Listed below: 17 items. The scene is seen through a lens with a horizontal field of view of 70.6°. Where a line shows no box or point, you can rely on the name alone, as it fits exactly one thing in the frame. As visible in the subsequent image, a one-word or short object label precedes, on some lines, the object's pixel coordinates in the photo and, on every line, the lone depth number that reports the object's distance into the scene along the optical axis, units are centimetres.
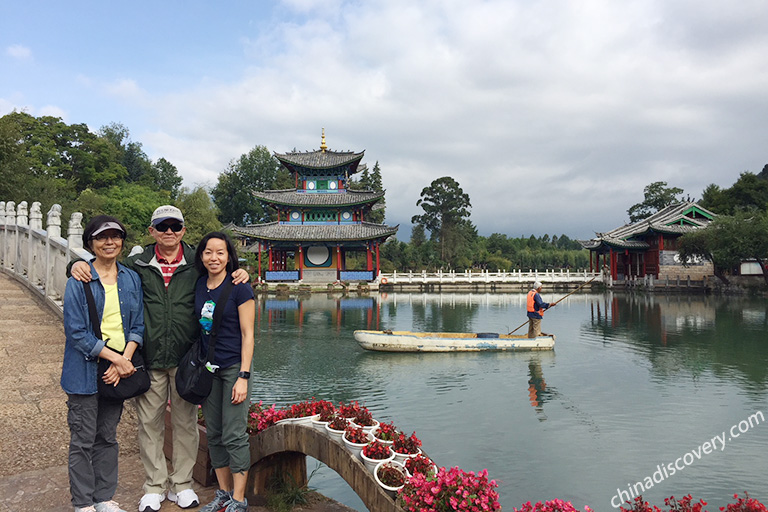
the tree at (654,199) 5238
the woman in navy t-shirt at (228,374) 336
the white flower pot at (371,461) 319
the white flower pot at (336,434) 346
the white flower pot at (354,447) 332
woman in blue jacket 321
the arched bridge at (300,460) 312
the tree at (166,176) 6131
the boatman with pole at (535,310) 1327
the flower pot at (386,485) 303
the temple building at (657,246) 3578
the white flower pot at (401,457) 327
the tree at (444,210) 5503
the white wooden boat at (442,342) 1321
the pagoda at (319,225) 3600
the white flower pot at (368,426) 354
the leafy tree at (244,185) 5888
